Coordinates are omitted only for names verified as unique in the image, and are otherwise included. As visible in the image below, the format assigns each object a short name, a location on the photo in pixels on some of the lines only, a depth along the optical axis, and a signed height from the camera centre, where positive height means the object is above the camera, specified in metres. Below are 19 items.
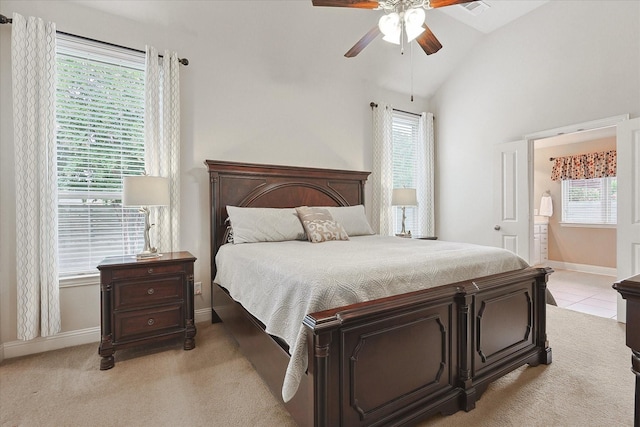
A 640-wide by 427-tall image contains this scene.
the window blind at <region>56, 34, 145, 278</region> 2.63 +0.57
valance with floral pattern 5.33 +0.78
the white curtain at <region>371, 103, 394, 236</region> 4.37 +0.55
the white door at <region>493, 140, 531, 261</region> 3.90 +0.16
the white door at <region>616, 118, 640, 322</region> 3.01 +0.08
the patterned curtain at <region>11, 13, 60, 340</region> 2.37 +0.31
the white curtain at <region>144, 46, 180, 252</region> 2.87 +0.74
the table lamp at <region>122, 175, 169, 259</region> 2.43 +0.15
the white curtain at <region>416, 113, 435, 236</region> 4.87 +0.50
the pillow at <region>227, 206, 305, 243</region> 2.85 -0.14
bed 1.31 -0.74
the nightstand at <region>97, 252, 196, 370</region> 2.25 -0.70
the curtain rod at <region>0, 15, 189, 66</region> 2.34 +1.49
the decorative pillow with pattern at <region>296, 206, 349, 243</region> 2.89 -0.15
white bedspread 1.40 -0.35
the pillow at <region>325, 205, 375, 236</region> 3.39 -0.10
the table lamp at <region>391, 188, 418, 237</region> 4.12 +0.17
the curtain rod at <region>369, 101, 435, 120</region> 4.35 +1.50
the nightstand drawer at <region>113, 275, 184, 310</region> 2.29 -0.62
